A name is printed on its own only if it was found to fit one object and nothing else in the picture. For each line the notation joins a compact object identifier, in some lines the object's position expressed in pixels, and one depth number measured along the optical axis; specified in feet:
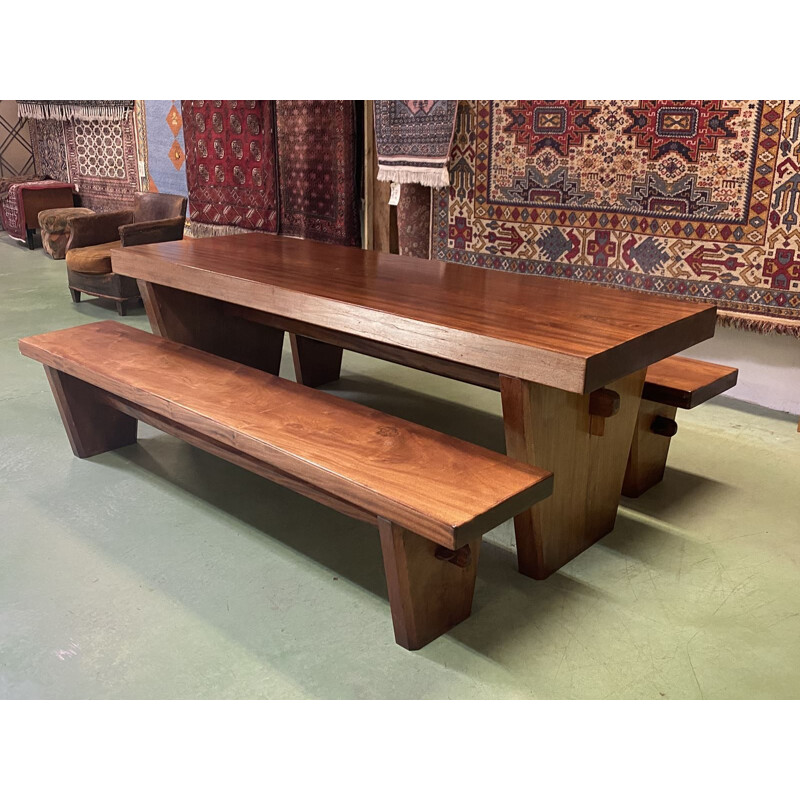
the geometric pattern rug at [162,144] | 20.94
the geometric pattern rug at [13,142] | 27.58
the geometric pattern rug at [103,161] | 23.20
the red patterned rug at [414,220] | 15.01
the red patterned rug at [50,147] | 26.12
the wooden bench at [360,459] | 5.85
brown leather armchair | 15.24
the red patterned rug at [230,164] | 17.93
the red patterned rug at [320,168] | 16.01
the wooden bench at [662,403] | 8.34
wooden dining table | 6.60
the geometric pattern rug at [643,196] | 10.83
